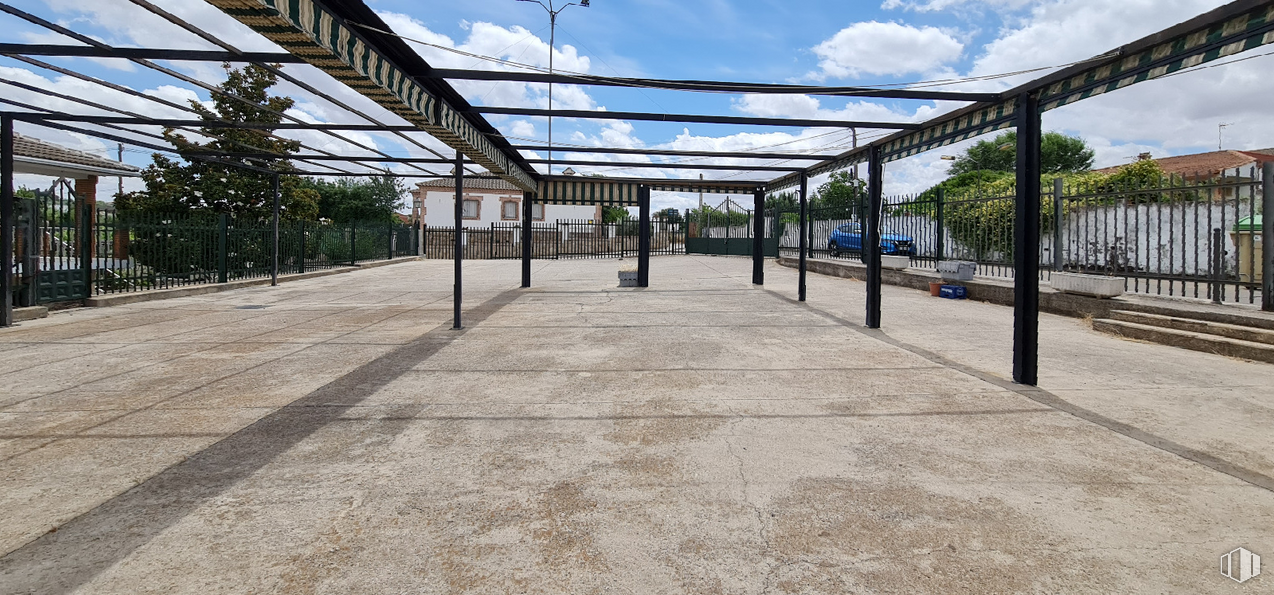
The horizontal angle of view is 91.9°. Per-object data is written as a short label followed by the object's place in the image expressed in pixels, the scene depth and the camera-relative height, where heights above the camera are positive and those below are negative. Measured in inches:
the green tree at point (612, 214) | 2562.5 +310.3
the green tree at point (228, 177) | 719.7 +127.1
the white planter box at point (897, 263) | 660.1 +23.5
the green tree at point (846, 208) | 658.1 +93.5
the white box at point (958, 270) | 550.6 +13.4
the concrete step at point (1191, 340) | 283.3 -27.8
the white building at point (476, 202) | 2176.4 +295.7
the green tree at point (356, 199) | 1546.5 +218.0
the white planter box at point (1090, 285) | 399.2 +0.1
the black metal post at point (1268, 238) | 322.7 +25.7
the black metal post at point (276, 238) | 620.1 +46.9
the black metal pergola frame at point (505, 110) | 177.2 +78.9
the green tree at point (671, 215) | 1284.4 +145.0
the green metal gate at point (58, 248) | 396.5 +23.4
